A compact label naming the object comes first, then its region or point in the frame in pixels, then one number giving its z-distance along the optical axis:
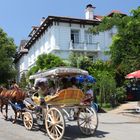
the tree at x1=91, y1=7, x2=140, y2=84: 10.16
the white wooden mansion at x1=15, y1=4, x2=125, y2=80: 19.20
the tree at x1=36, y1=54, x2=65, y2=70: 16.57
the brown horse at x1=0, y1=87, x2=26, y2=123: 7.09
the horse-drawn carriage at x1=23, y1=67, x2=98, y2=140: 5.48
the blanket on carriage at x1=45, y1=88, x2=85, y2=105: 5.71
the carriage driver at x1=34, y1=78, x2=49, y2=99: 6.35
